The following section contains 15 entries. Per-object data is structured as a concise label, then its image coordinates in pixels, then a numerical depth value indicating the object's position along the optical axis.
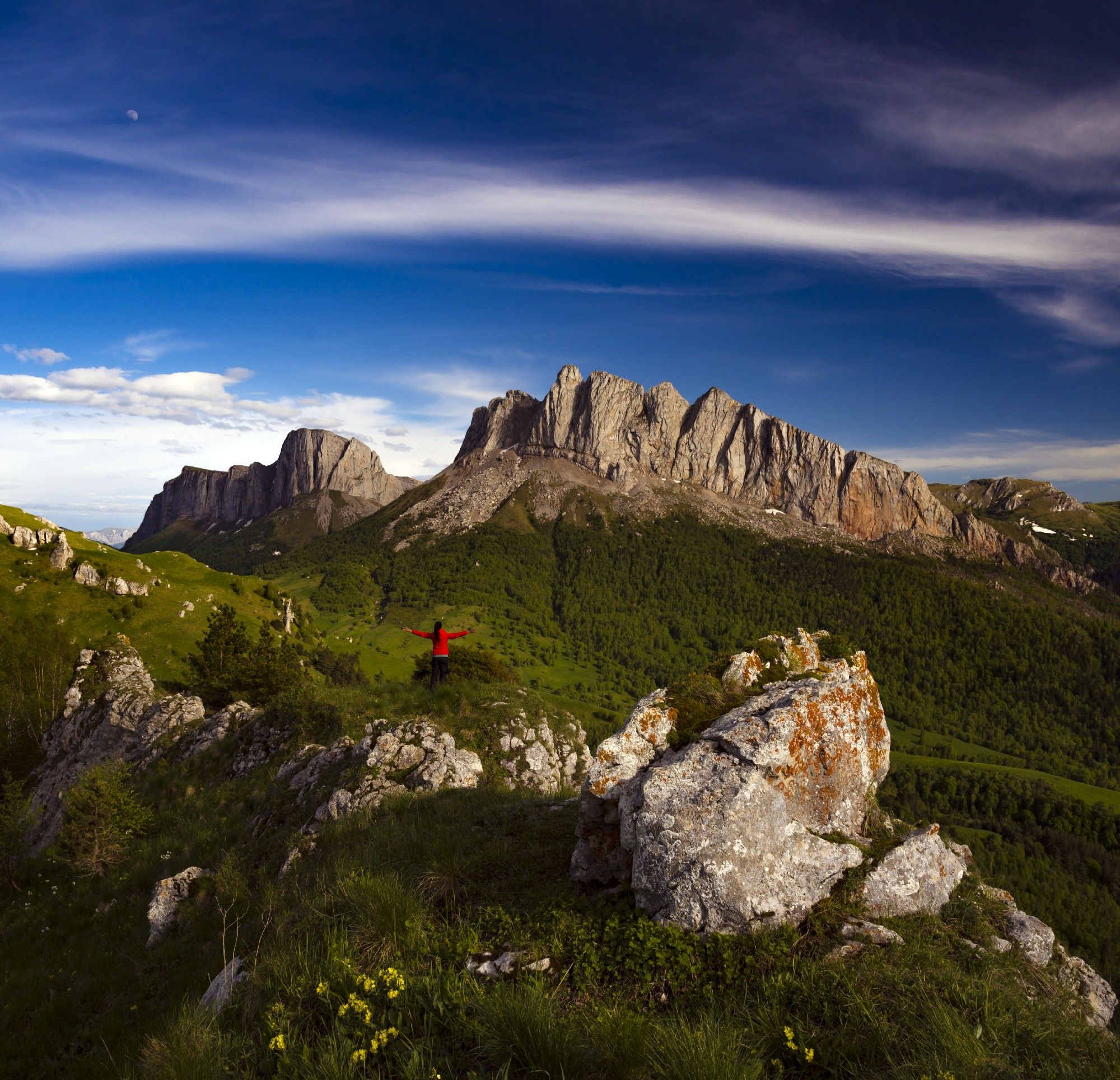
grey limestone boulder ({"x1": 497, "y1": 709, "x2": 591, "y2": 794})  24.03
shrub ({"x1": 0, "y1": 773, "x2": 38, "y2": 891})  23.33
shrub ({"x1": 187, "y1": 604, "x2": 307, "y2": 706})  38.12
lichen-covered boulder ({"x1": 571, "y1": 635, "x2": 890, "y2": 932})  7.82
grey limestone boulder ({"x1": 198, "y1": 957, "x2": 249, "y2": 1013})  7.81
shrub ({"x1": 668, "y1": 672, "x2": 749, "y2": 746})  10.52
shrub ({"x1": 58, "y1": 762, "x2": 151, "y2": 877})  19.06
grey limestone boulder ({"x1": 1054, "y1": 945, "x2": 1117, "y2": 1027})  8.08
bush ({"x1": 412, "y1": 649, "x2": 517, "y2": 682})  44.34
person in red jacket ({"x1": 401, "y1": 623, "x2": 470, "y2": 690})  27.25
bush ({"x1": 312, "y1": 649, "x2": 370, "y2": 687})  74.56
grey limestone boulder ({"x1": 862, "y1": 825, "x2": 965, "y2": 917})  8.30
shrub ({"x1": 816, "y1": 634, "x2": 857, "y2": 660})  13.79
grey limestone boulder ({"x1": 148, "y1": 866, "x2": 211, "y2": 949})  13.98
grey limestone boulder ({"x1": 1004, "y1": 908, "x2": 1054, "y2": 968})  8.42
